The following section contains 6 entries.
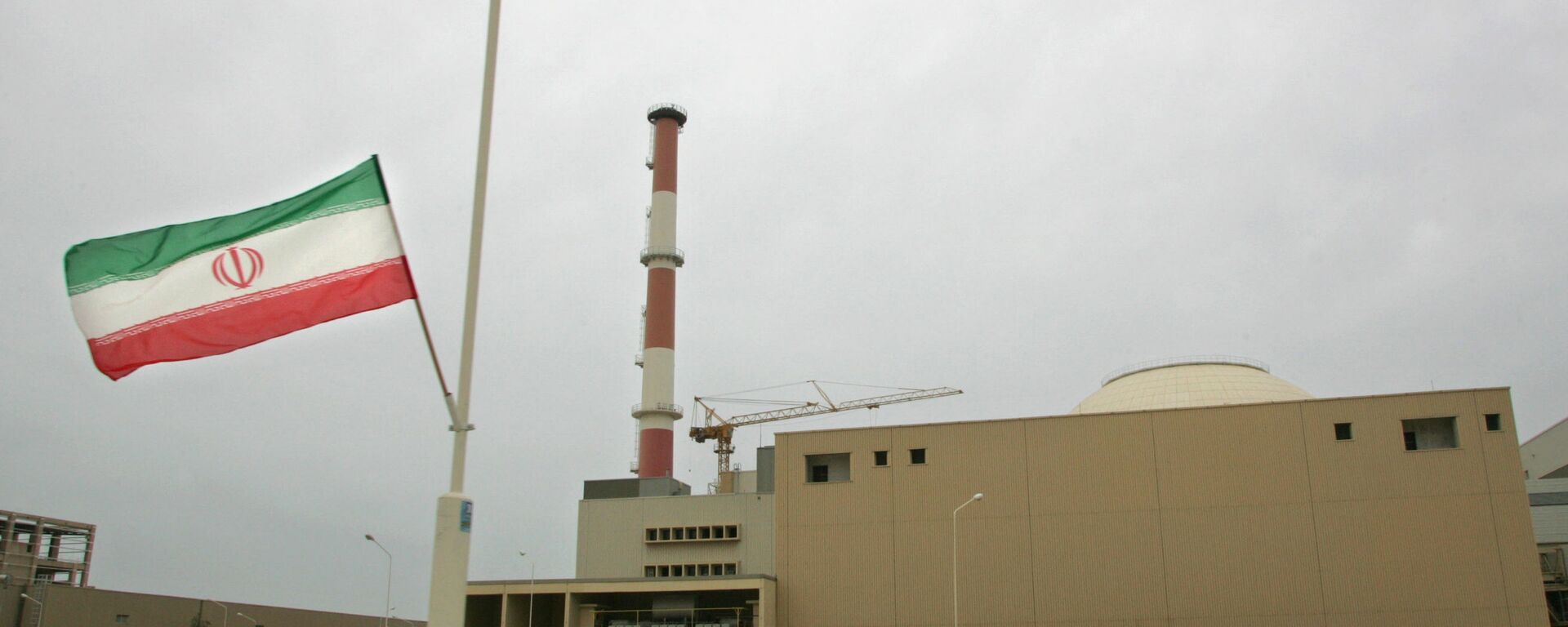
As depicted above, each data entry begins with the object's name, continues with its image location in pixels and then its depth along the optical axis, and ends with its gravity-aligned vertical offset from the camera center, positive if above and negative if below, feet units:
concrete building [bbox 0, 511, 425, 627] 213.87 +9.16
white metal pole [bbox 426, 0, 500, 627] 41.11 +3.73
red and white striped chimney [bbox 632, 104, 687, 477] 272.72 +69.00
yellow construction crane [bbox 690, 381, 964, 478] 366.02 +63.39
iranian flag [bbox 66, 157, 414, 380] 43.98 +13.21
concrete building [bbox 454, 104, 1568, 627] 161.58 +16.83
